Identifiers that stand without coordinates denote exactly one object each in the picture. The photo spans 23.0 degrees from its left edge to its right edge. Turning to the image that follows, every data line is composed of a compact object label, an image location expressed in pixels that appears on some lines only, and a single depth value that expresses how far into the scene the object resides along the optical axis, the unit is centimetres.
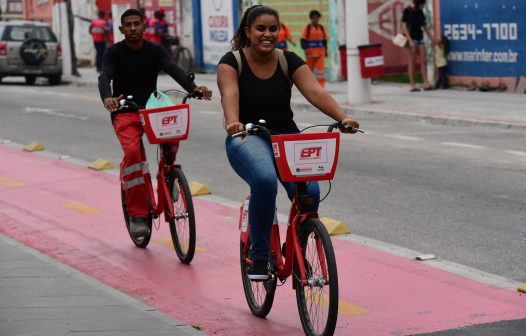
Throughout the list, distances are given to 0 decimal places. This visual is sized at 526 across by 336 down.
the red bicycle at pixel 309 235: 651
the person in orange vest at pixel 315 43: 2572
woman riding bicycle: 705
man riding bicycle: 964
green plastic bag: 937
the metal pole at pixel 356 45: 2289
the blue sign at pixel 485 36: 2347
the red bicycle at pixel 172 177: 917
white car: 3366
